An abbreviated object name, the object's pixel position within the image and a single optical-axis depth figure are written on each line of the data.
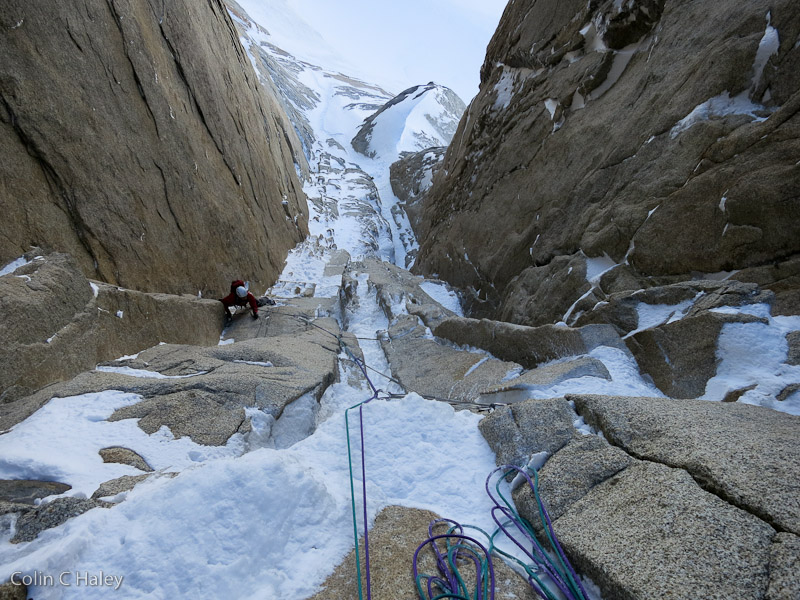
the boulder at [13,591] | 1.64
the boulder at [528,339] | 5.22
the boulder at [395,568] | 2.04
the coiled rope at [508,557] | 2.04
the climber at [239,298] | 8.51
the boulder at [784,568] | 1.53
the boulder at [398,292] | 9.62
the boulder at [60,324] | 3.79
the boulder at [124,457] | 3.05
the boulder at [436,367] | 5.71
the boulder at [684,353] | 4.14
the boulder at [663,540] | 1.69
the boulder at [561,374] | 4.36
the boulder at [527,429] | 3.01
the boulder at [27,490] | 2.38
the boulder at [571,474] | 2.51
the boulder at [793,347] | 3.69
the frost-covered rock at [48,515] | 2.01
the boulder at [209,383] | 3.69
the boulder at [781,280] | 4.17
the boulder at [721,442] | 1.96
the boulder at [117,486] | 2.43
